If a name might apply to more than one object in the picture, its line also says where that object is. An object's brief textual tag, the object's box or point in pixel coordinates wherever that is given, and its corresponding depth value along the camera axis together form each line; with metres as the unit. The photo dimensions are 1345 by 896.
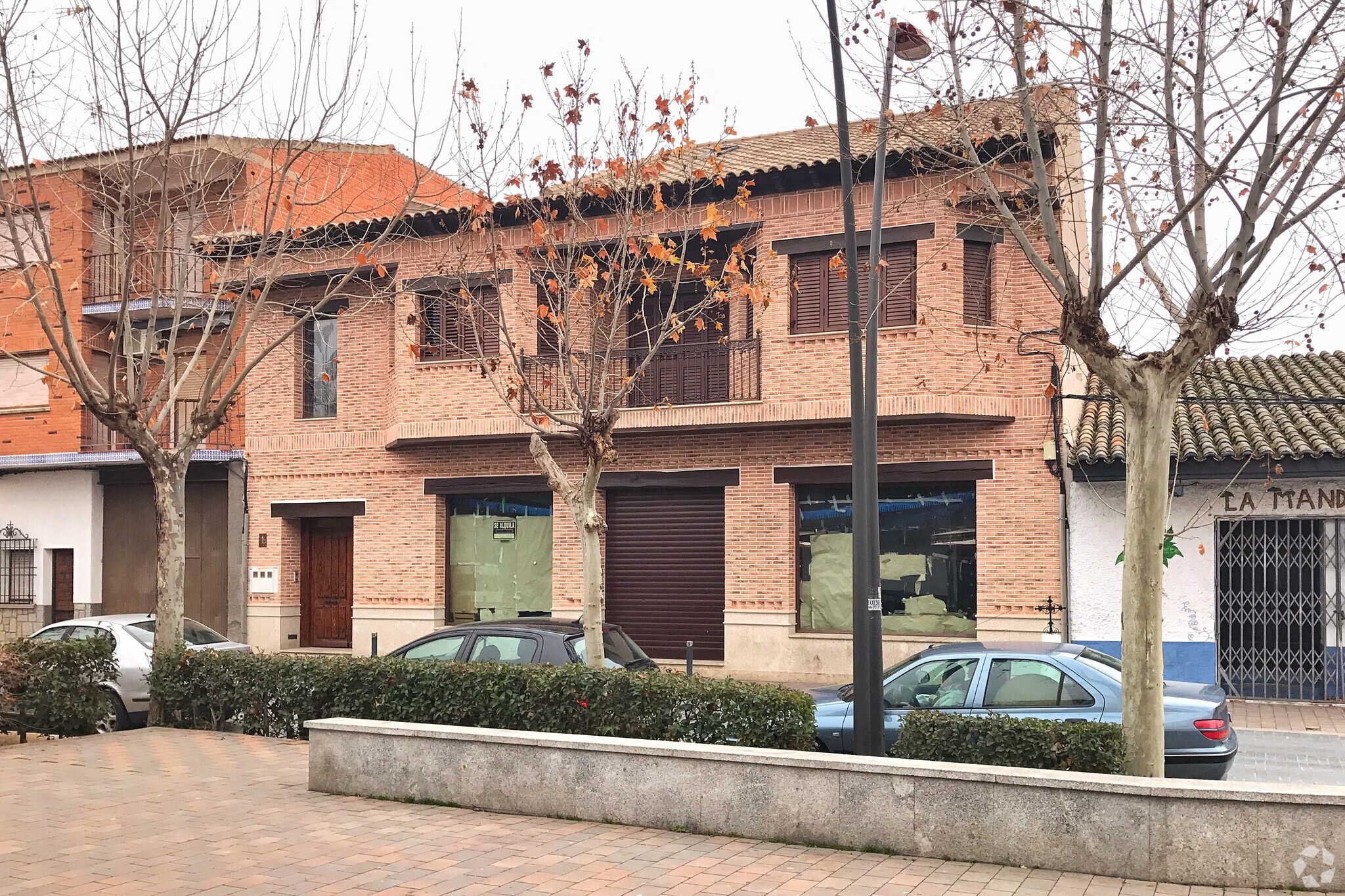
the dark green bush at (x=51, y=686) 11.68
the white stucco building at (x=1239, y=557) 15.25
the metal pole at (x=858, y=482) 8.95
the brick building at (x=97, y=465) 23.20
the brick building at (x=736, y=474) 16.92
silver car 13.15
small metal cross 16.45
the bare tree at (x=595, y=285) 11.55
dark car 11.52
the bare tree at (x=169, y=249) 11.98
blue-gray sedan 8.73
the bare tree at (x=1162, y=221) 7.21
